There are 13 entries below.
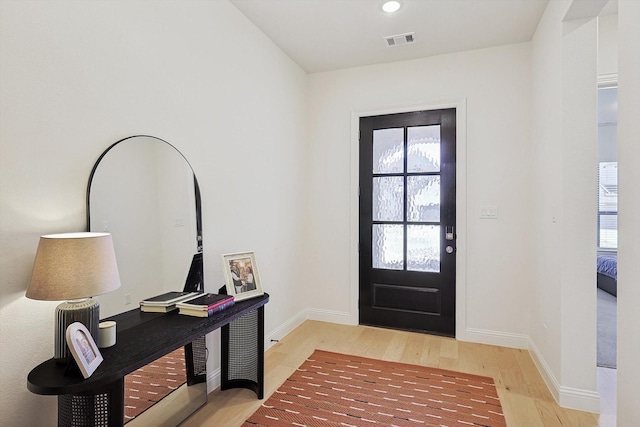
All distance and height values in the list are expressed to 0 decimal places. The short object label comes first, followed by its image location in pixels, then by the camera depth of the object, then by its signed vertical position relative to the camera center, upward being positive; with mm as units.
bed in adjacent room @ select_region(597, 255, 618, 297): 4304 -839
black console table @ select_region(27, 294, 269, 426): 1191 -563
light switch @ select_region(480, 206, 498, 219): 3180 -40
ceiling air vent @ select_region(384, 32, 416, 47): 2969 +1440
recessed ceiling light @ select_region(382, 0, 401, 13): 2494 +1445
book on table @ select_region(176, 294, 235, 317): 1829 -505
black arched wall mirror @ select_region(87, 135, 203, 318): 1671 -32
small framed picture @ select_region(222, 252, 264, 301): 2193 -423
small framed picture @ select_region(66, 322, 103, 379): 1168 -472
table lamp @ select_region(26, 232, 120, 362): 1218 -235
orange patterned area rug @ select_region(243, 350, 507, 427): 2043 -1210
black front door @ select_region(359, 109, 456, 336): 3344 -124
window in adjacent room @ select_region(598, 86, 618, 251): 5797 +371
